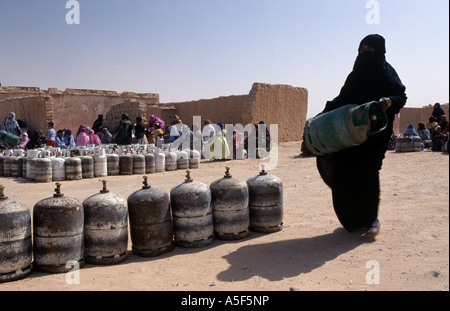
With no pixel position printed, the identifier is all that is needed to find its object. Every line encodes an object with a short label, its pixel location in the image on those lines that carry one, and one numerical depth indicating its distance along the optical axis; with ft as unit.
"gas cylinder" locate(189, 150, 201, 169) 37.91
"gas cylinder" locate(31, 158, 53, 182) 29.71
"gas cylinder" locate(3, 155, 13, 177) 33.78
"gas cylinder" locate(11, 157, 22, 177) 33.27
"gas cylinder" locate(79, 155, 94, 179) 31.37
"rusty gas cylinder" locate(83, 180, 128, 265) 12.37
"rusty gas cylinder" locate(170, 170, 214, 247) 13.58
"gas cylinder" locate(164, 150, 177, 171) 35.76
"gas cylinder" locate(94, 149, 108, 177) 32.17
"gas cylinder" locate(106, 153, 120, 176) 32.91
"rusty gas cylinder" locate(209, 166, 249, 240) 14.39
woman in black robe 13.62
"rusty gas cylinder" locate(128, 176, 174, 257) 12.91
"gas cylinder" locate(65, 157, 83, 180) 30.48
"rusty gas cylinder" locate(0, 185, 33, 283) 10.94
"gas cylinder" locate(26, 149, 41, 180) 31.04
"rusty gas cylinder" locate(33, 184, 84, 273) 11.62
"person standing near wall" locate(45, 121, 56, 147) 42.14
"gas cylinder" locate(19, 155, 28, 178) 32.42
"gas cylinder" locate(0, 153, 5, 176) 34.49
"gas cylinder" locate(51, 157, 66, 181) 30.37
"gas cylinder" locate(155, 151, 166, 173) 34.96
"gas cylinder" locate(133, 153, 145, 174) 33.60
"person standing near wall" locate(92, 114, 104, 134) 62.06
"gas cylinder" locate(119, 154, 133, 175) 33.12
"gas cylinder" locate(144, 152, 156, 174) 34.40
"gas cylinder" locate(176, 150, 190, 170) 36.88
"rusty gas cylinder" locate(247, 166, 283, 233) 15.31
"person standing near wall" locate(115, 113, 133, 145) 44.42
